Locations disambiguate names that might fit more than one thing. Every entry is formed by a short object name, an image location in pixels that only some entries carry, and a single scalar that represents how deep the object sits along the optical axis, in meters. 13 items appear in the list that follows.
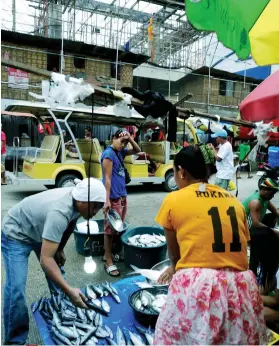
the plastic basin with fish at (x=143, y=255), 4.24
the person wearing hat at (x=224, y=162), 7.30
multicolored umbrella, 2.49
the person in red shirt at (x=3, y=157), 10.85
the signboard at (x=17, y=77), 18.06
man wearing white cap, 2.33
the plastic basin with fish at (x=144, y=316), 2.81
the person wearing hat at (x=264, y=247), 3.28
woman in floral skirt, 1.78
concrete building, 18.11
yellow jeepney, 8.57
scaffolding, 21.02
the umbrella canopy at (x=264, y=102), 2.42
